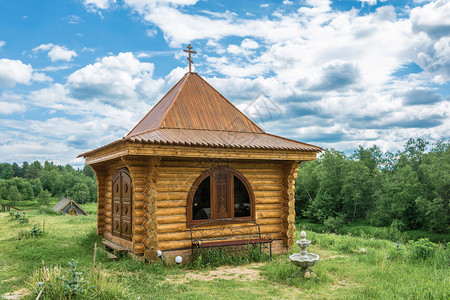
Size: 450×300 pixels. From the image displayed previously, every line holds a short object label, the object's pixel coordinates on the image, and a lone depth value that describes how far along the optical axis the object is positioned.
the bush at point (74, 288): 5.36
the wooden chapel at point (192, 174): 8.33
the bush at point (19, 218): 16.66
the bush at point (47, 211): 24.51
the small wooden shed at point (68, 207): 27.07
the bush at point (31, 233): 11.82
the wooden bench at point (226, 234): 8.75
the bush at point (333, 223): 36.88
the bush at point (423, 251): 8.26
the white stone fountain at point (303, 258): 7.16
